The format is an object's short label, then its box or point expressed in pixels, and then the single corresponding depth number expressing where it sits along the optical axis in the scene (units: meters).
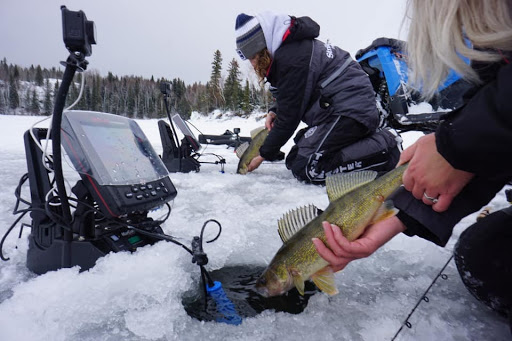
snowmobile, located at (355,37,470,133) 5.19
